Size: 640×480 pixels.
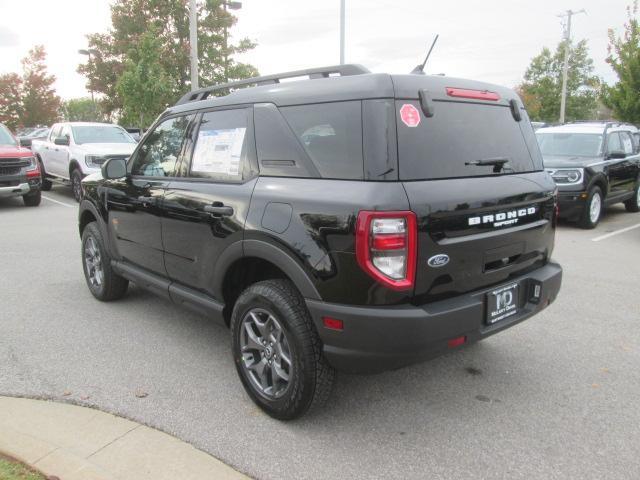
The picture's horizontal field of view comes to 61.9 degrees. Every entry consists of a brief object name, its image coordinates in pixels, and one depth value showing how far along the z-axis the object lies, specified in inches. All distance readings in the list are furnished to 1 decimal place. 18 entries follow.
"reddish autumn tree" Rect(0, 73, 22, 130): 1429.6
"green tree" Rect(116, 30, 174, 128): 756.6
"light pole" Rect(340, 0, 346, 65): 820.6
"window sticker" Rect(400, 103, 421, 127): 103.8
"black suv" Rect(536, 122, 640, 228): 351.3
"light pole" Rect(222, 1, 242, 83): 1241.4
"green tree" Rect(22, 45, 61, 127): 1432.1
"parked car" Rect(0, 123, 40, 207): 436.1
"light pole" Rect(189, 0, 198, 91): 599.5
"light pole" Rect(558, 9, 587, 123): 1451.6
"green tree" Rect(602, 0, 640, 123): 835.4
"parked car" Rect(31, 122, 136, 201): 462.0
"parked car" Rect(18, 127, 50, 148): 1149.7
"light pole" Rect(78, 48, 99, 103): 1384.1
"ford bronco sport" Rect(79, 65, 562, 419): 99.1
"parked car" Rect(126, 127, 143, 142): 1011.5
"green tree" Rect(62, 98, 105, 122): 2425.3
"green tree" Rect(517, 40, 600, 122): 1722.4
